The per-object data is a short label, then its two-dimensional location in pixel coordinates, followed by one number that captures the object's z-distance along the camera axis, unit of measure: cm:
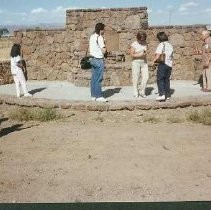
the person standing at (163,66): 1019
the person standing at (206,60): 1145
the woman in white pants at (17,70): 1102
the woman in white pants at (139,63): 1050
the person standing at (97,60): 1011
